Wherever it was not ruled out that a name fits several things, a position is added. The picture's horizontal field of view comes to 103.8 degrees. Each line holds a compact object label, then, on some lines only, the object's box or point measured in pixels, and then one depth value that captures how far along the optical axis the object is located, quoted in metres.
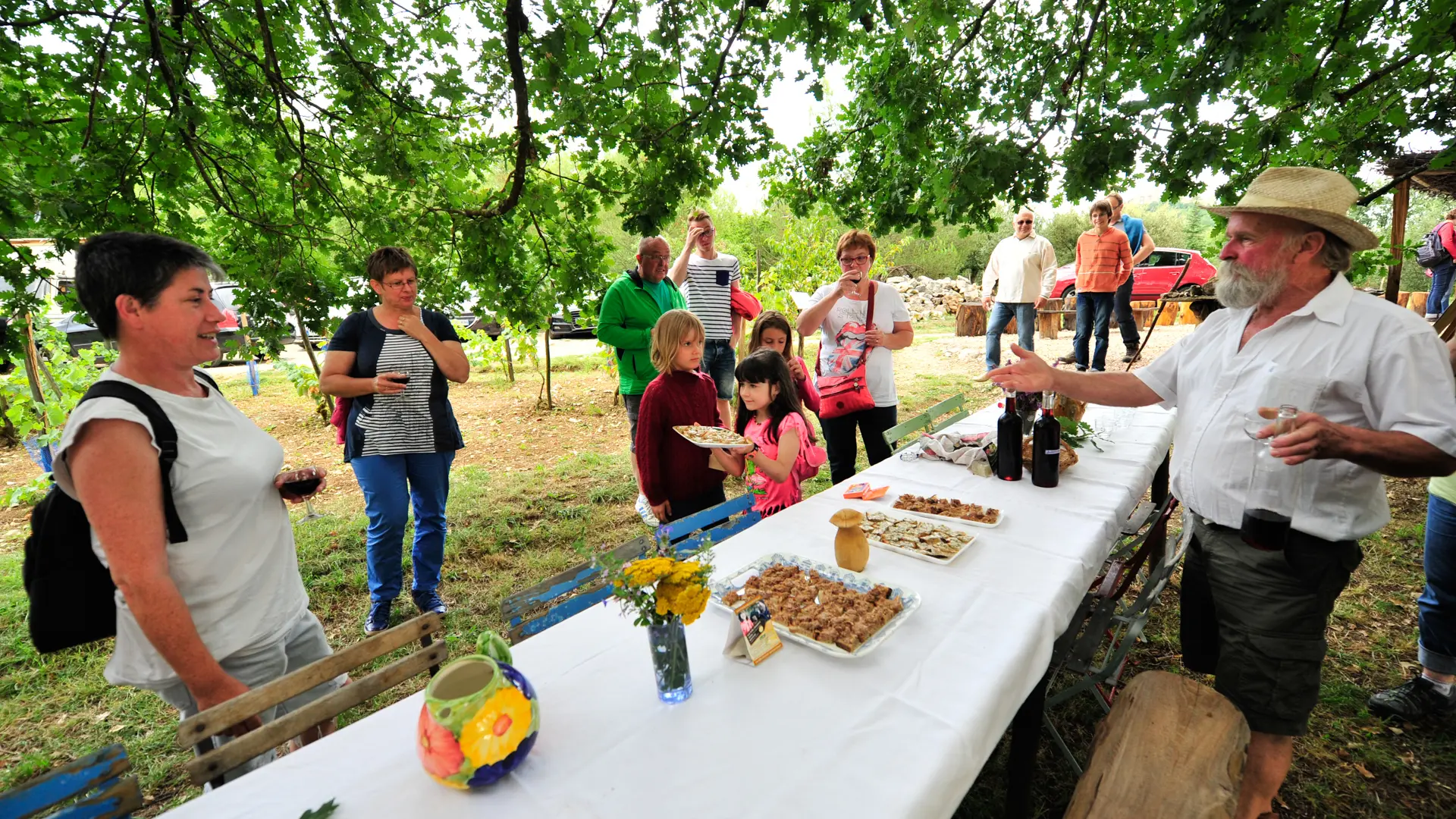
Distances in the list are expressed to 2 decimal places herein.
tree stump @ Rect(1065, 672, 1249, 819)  1.28
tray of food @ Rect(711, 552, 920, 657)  1.43
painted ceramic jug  1.01
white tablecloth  1.04
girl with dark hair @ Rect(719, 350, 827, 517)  2.69
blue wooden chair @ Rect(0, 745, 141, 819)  0.97
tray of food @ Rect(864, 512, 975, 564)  1.88
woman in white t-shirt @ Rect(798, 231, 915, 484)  3.68
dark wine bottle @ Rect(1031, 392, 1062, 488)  2.45
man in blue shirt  7.04
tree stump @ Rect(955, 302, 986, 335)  13.03
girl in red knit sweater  2.75
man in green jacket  4.14
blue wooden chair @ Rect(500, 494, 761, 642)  1.58
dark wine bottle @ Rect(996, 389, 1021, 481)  2.54
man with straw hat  1.53
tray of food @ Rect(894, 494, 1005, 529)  2.13
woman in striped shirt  2.86
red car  12.74
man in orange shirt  6.40
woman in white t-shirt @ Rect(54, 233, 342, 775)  1.28
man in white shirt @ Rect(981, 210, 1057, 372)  6.46
